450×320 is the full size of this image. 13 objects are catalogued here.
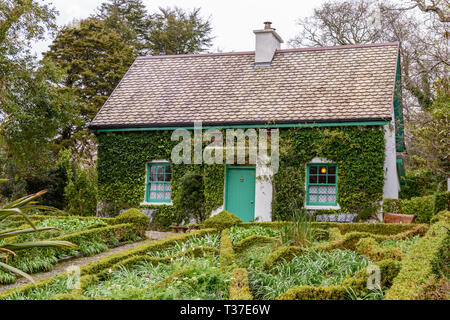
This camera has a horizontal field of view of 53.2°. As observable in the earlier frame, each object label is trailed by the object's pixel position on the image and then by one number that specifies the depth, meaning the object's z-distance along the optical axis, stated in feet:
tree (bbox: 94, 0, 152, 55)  106.11
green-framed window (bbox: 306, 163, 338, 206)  46.88
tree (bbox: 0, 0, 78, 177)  53.78
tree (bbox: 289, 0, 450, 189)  71.72
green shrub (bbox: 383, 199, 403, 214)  43.39
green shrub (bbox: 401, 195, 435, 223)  42.63
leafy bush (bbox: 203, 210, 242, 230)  34.83
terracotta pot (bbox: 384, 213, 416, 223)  38.00
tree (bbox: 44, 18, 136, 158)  88.89
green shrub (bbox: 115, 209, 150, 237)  40.19
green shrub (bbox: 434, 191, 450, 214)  37.37
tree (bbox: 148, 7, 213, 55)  104.58
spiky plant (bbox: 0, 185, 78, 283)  14.62
